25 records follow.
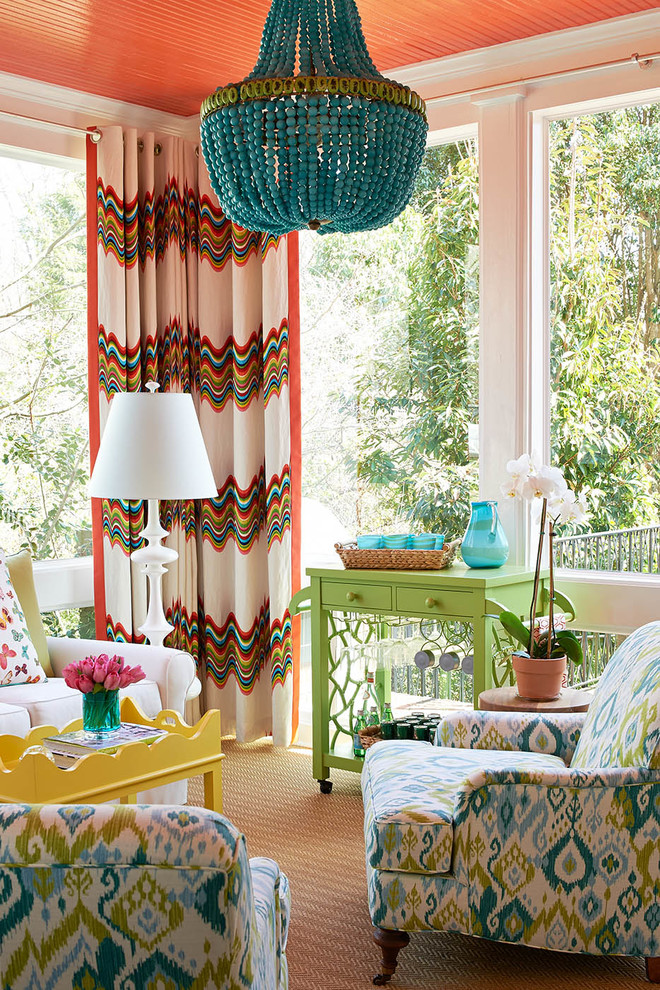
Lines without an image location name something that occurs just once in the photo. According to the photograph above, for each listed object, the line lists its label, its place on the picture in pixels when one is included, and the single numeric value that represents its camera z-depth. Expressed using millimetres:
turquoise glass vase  3129
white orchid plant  3516
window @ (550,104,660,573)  4012
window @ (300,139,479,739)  4438
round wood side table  3352
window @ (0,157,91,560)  4547
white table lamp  4035
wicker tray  3996
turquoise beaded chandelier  2420
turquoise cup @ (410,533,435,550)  4070
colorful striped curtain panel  4668
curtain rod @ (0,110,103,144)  4426
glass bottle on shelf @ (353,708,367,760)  4117
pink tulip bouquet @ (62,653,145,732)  3064
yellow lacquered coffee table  2781
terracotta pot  3438
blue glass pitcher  3977
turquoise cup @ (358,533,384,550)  4168
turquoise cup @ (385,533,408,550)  4125
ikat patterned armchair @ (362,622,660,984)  2492
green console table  3768
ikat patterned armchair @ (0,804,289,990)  1351
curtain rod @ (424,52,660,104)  3801
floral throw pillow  3807
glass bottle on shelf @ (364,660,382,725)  4242
